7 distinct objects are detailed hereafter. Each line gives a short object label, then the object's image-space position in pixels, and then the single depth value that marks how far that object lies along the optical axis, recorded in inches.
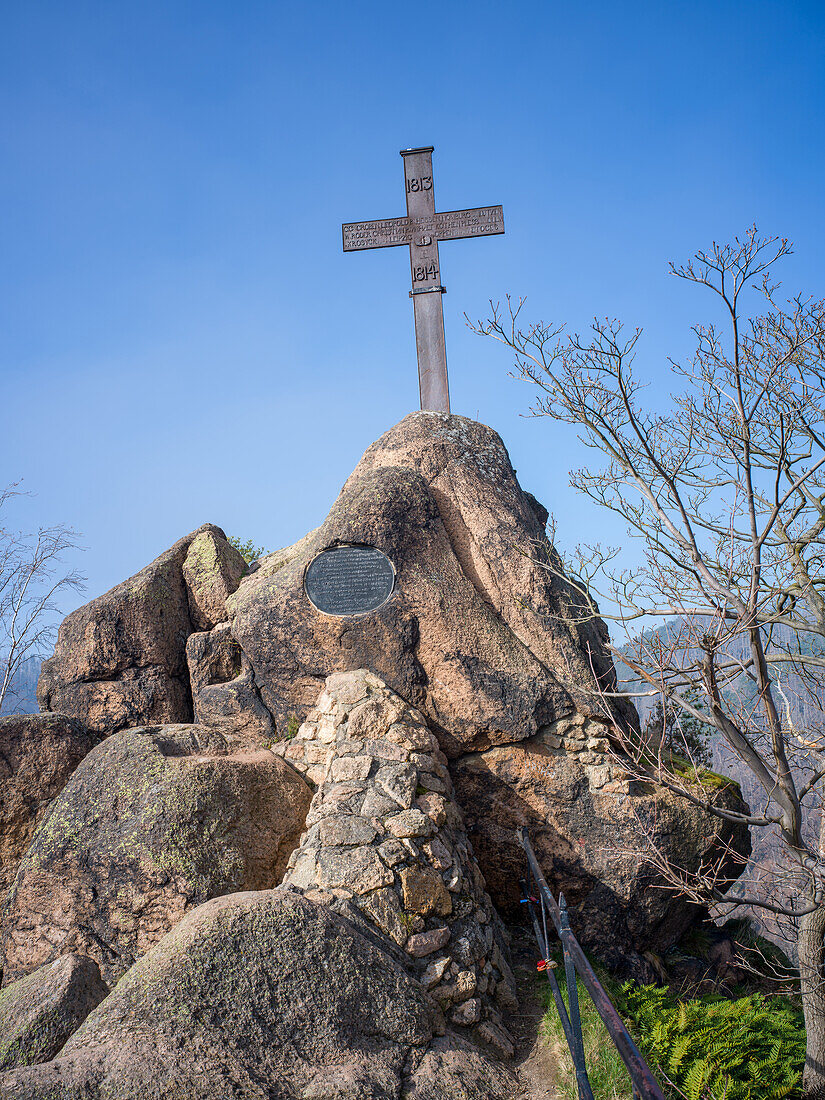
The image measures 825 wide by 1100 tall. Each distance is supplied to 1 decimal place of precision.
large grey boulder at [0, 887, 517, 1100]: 125.7
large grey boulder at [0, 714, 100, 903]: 247.4
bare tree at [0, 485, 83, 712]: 606.9
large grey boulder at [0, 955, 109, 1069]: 167.9
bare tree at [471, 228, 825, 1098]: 191.5
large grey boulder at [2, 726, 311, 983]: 192.2
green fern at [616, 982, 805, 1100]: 178.4
